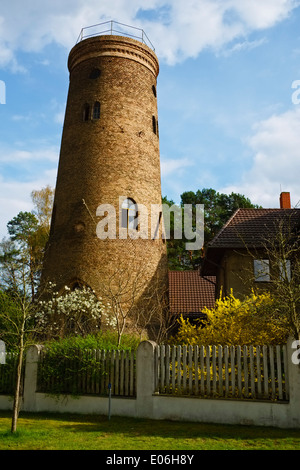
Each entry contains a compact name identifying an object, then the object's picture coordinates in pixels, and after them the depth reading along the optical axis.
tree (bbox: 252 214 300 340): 9.12
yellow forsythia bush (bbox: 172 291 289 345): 11.30
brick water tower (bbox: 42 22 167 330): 19.53
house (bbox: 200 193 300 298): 17.23
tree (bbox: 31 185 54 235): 31.78
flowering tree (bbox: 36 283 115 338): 18.11
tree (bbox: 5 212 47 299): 30.06
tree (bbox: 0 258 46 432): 8.20
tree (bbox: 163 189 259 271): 40.06
